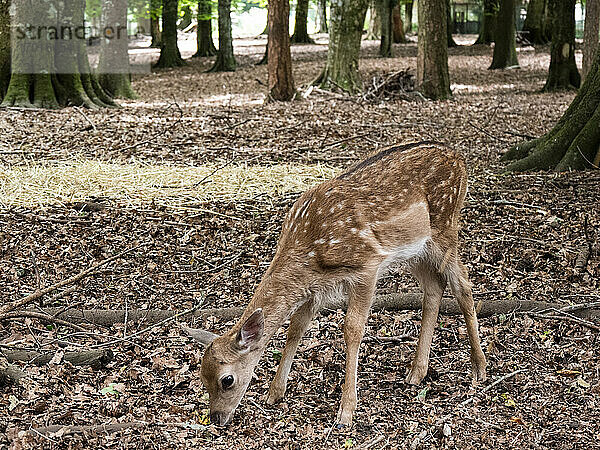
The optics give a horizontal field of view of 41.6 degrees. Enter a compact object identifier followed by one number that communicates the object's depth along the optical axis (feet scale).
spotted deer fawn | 13.99
